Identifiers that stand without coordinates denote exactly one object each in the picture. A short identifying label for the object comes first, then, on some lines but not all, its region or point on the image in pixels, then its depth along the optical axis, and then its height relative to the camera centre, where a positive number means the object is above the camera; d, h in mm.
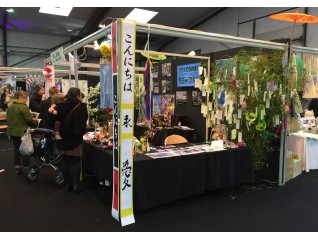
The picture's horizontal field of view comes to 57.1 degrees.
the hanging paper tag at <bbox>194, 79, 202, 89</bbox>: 4047 +193
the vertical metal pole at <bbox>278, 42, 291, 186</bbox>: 4051 -851
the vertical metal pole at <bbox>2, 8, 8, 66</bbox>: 10516 +1793
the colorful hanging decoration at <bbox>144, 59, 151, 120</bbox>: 3346 +126
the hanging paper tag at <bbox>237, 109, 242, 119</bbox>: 3760 -215
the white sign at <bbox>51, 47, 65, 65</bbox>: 3951 +535
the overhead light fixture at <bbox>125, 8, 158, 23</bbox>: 8513 +2456
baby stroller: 4028 -762
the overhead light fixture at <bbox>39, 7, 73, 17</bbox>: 8109 +2432
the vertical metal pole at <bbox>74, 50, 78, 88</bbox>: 4219 +309
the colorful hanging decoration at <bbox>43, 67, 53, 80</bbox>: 4930 +376
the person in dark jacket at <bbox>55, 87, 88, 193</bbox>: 3439 -348
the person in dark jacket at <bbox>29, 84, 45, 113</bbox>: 5531 -76
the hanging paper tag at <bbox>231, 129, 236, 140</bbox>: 3801 -486
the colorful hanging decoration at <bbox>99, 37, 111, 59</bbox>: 3123 +513
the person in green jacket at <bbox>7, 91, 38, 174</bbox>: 4117 -311
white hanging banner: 2596 -129
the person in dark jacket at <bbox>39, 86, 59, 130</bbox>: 4438 -166
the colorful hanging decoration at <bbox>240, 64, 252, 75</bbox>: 3770 +359
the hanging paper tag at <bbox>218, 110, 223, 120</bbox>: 3902 -232
